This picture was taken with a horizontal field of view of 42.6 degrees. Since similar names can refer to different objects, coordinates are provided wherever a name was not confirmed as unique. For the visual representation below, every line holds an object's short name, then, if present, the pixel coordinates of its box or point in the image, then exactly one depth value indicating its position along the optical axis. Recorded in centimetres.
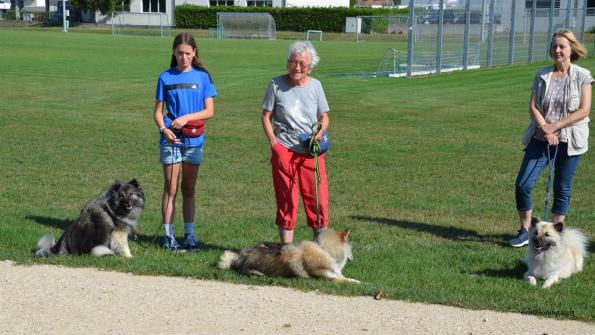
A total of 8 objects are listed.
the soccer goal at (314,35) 7581
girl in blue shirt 721
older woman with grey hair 670
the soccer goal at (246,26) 7506
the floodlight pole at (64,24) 7804
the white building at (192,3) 9000
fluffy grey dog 719
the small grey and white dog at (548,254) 658
